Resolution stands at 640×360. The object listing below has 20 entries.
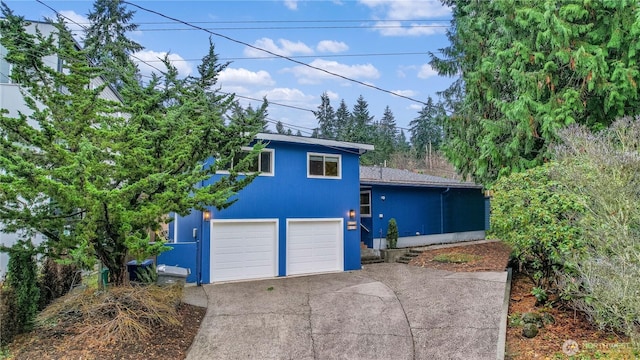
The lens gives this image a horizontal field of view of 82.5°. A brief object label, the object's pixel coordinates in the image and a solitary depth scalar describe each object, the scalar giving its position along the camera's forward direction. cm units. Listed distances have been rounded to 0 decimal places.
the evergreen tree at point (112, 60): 676
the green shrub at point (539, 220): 596
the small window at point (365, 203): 1496
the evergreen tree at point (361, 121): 3862
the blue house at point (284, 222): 1029
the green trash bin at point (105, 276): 741
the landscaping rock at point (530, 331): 580
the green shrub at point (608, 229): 468
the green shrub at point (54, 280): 681
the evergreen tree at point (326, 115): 4634
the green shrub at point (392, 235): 1439
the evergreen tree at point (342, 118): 4415
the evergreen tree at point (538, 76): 915
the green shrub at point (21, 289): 603
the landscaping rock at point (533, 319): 608
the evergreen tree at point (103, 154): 540
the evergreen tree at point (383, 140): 3888
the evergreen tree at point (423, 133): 4881
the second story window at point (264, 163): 1093
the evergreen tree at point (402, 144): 4964
